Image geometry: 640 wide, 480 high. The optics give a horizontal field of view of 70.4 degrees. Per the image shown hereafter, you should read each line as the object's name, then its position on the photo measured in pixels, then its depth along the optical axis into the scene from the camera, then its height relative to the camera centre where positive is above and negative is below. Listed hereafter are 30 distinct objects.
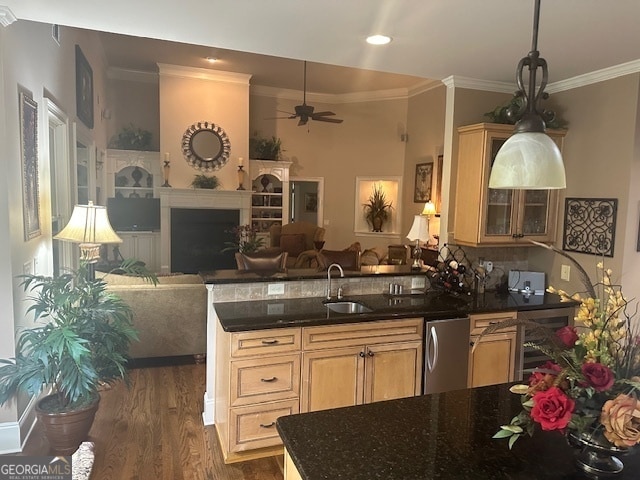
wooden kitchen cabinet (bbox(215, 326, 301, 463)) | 2.73 -1.14
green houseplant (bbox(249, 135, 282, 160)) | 8.88 +1.02
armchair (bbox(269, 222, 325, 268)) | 8.34 -0.64
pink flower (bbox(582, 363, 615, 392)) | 1.17 -0.43
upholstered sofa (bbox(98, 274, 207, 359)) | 4.04 -1.03
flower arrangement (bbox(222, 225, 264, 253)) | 7.79 -0.63
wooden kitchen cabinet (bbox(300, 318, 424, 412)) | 2.88 -1.04
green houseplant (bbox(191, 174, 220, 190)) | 7.96 +0.31
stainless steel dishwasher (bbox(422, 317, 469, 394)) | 3.13 -1.03
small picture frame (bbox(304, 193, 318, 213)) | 9.80 +0.01
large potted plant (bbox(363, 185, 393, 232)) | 9.25 -0.11
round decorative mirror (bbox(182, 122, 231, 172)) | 7.98 +0.95
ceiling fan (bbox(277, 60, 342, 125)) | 7.34 +1.44
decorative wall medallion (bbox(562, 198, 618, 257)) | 3.41 -0.11
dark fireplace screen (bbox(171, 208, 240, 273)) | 7.98 -0.69
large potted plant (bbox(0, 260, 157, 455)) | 2.58 -0.96
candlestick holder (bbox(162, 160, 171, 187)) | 7.81 +0.47
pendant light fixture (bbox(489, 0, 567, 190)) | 1.49 +0.19
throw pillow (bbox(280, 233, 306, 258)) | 8.31 -0.77
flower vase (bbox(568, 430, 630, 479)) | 1.25 -0.70
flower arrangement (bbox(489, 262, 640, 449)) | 1.16 -0.47
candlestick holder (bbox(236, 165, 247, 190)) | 8.20 +0.42
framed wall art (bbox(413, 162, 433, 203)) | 8.06 +0.43
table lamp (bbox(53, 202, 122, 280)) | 3.21 -0.25
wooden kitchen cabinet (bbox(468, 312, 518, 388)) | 3.26 -1.06
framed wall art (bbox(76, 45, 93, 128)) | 5.02 +1.26
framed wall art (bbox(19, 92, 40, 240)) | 3.02 +0.20
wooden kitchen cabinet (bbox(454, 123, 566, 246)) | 3.65 +0.04
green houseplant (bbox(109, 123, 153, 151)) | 8.08 +1.03
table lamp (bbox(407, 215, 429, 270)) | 3.99 -0.24
